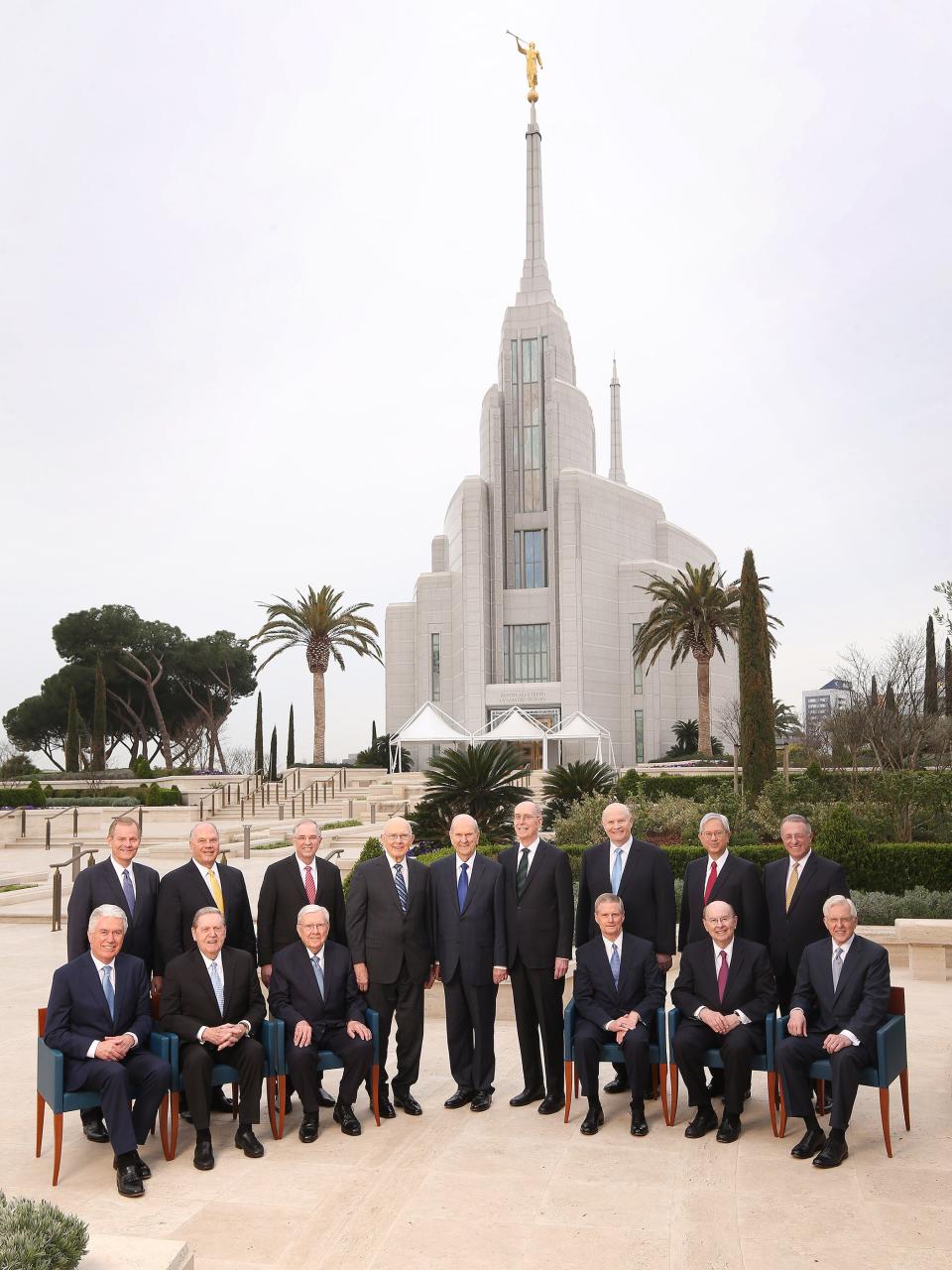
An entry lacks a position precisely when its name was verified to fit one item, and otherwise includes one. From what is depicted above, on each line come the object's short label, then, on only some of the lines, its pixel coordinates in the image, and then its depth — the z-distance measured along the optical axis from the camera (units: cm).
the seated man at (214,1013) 568
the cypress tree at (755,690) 2100
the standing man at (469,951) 648
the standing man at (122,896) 610
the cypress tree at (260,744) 5417
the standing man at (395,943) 643
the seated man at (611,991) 598
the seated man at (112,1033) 525
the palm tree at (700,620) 4188
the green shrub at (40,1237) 306
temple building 5112
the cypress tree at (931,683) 3431
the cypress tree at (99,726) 4331
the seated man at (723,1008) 578
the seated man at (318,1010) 596
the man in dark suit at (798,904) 638
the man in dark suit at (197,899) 624
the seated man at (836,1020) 545
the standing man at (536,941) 652
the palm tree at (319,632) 4834
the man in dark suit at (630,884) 659
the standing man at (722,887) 644
